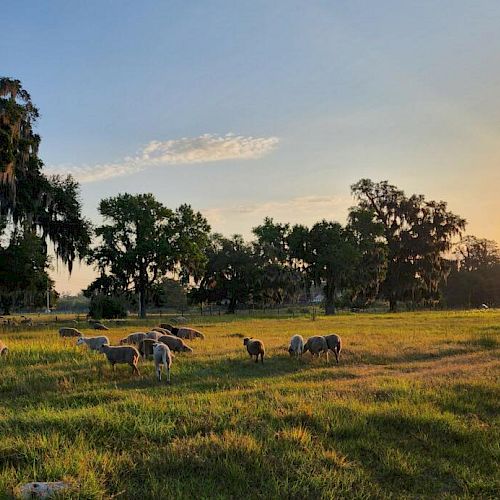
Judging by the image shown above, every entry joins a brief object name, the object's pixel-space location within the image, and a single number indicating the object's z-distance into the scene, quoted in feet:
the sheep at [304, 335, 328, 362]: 55.06
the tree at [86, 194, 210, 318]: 152.25
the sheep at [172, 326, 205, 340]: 76.95
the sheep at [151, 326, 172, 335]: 72.72
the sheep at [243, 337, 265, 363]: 51.11
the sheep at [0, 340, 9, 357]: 47.56
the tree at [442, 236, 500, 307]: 294.66
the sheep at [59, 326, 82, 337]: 79.71
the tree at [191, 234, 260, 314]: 214.28
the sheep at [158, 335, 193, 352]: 55.77
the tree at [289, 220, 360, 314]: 177.17
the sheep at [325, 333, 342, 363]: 54.70
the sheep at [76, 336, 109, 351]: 56.08
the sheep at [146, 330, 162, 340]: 58.67
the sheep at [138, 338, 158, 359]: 52.00
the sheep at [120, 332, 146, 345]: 61.00
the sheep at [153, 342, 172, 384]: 40.78
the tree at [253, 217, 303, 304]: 191.51
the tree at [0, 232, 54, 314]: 95.14
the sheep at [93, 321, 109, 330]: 97.39
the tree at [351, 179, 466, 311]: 208.74
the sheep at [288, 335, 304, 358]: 55.47
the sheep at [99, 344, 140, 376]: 43.04
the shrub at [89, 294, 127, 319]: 159.84
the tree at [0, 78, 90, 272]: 88.58
